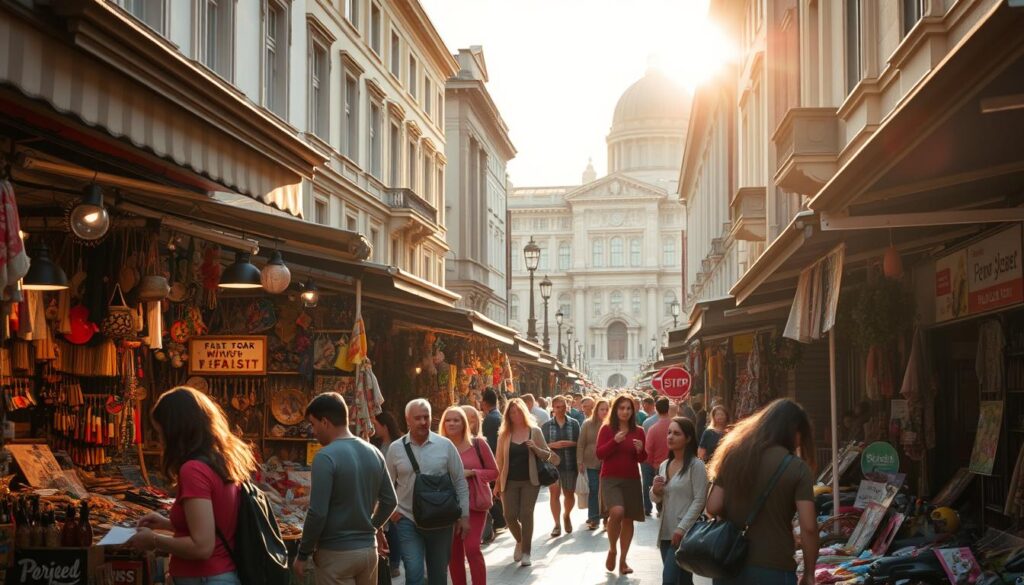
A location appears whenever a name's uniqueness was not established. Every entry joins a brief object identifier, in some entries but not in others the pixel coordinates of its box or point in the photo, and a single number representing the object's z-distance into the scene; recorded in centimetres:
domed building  13475
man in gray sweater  754
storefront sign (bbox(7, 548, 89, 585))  754
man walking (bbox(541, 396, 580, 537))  1805
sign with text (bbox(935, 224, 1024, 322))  1043
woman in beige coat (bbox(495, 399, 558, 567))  1462
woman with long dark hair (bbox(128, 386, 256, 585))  594
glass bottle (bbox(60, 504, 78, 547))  784
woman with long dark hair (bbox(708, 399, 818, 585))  694
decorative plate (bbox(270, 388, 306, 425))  1307
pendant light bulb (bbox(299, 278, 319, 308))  1270
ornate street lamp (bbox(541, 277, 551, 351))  4650
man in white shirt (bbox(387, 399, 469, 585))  1002
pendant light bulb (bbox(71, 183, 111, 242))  784
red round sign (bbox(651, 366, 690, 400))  2605
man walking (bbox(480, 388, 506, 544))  1781
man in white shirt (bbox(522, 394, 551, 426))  2186
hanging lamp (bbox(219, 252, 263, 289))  1078
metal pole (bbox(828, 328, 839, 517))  1109
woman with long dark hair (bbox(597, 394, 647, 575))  1391
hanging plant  1327
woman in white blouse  1045
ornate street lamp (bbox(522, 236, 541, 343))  3922
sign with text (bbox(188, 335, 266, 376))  1252
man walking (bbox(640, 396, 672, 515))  1632
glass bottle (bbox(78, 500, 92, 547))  783
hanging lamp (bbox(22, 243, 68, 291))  821
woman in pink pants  1110
